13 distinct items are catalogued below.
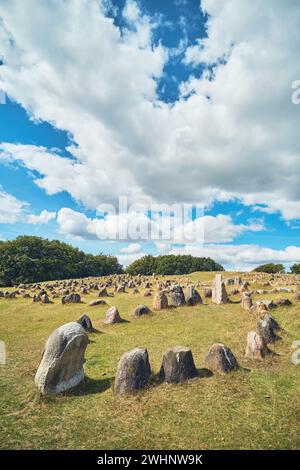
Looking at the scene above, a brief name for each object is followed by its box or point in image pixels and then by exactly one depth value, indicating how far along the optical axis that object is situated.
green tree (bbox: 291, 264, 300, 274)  65.66
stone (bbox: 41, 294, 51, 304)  27.67
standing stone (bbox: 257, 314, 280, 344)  13.58
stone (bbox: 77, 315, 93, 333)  16.17
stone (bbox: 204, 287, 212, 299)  25.50
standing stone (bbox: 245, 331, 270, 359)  11.77
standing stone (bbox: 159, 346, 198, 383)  9.84
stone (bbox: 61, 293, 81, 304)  26.81
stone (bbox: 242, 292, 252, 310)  20.23
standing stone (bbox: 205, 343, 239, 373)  10.47
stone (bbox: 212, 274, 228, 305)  23.02
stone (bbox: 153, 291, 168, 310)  21.39
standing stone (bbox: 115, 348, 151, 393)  9.41
